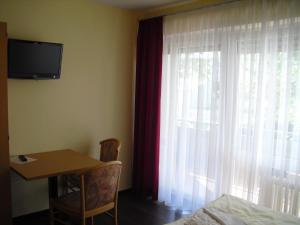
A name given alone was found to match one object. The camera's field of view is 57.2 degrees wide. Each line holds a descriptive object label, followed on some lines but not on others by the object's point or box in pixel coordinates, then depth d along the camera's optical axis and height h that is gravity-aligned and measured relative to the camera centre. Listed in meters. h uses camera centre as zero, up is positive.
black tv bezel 2.85 +0.15
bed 1.86 -0.89
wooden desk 2.49 -0.75
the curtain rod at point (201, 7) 2.93 +0.98
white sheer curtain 2.52 -0.13
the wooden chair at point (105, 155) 3.20 -0.80
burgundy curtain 3.67 -0.20
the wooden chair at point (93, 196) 2.50 -1.01
